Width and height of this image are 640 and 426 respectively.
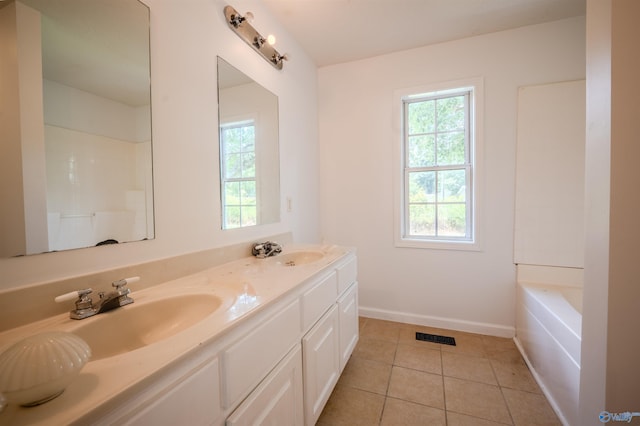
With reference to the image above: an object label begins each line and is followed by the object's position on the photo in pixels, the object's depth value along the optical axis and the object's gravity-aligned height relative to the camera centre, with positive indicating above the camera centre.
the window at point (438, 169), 2.33 +0.33
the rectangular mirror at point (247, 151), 1.47 +0.36
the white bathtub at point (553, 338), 1.29 -0.81
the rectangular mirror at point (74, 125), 0.73 +0.28
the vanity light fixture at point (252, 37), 1.48 +1.09
